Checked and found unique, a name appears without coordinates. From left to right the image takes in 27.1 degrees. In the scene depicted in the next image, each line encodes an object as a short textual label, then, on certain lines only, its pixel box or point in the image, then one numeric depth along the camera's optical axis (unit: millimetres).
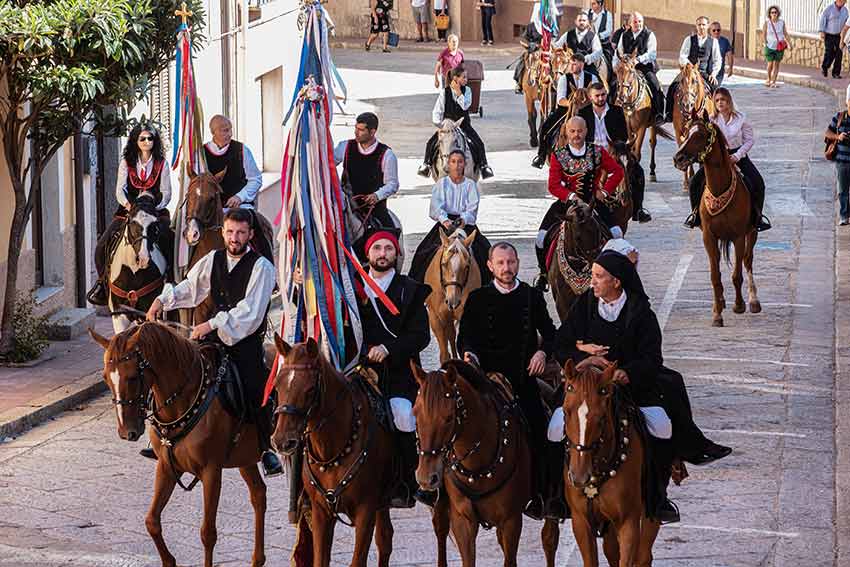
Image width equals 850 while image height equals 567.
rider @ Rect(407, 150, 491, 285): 16375
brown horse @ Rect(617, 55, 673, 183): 28031
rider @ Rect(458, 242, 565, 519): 10883
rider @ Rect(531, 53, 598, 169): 24656
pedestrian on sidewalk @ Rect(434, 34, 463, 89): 31750
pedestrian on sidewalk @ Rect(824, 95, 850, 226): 23750
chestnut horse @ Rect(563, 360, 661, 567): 9508
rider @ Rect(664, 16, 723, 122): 30516
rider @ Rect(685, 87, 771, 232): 19250
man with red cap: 10648
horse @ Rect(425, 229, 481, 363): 15547
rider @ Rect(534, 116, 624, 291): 16500
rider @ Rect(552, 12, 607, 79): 30031
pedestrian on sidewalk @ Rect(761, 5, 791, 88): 41250
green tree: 15914
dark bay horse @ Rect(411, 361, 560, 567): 9625
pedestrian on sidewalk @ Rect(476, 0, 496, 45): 50938
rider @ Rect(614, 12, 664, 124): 29781
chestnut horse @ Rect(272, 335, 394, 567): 9797
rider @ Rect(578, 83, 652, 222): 20038
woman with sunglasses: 15969
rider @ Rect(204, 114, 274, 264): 16562
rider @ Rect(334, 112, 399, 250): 17125
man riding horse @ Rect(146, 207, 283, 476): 11211
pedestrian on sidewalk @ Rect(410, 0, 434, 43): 52466
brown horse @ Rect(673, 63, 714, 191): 27062
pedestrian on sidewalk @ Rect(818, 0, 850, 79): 41781
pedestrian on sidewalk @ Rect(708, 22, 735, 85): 31125
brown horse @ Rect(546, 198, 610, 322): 15609
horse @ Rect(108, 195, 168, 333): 15250
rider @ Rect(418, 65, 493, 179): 24531
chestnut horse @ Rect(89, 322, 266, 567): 10344
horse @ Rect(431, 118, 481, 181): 21200
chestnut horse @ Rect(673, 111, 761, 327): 18188
